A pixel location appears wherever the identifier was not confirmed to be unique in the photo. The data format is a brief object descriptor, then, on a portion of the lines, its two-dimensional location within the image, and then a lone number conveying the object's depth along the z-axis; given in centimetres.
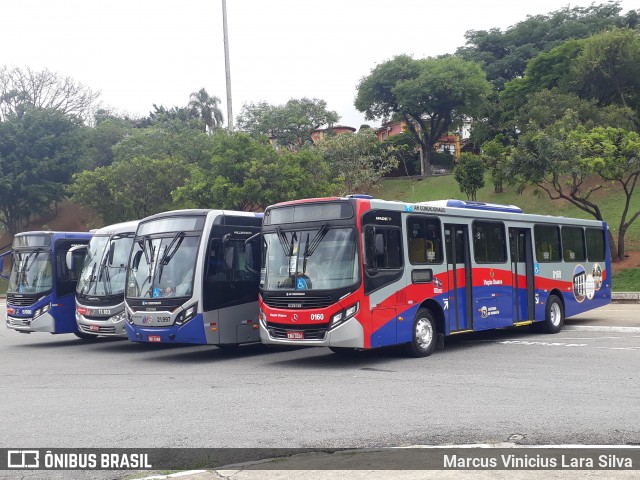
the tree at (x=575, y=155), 3200
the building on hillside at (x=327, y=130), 6495
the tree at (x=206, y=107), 7269
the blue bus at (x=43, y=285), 1920
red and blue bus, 1322
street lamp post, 3528
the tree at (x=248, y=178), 3559
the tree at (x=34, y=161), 5600
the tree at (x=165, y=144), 5116
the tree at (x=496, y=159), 3447
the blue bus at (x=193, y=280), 1509
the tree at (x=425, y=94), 5525
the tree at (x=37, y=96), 6334
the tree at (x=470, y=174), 4228
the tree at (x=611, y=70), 4600
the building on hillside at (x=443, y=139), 6512
